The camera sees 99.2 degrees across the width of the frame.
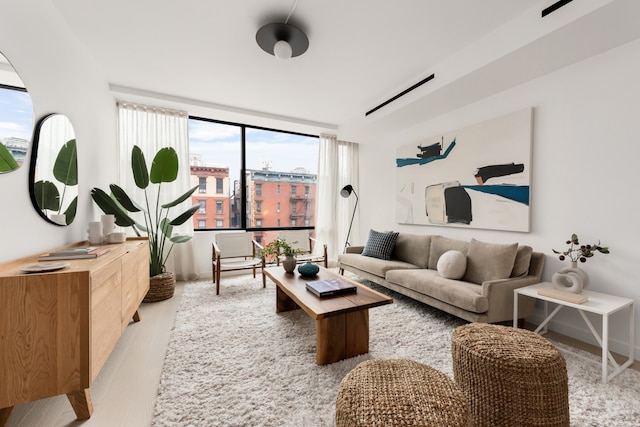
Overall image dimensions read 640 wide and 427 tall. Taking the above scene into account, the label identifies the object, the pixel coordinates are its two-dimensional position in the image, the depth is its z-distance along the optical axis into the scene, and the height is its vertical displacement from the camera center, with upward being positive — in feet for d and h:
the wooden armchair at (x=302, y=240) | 15.41 -1.77
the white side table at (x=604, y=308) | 5.86 -2.22
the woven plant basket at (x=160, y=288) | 10.75 -3.18
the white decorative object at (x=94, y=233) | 8.13 -0.74
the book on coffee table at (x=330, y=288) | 7.30 -2.19
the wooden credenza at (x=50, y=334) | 4.18 -2.04
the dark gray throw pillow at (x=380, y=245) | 12.83 -1.70
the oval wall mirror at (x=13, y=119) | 5.15 +1.78
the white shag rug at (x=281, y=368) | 4.96 -3.70
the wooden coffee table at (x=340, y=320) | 6.48 -2.74
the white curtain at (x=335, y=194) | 17.33 +1.01
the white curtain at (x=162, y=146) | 12.43 +2.88
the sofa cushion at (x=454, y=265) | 9.57 -1.95
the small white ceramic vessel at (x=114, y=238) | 8.57 -0.93
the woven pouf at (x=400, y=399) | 3.17 -2.40
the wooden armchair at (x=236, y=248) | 12.73 -1.99
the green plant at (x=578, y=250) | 7.20 -1.08
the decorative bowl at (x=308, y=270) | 9.18 -2.05
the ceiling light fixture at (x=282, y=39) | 7.60 +4.97
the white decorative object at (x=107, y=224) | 8.88 -0.52
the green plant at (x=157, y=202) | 9.63 +0.25
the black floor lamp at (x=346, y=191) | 16.85 +1.17
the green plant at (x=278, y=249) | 9.78 -1.47
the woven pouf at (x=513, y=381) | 4.16 -2.69
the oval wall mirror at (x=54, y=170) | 6.20 +0.95
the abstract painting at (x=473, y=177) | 9.28 +1.38
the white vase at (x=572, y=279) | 6.90 -1.78
